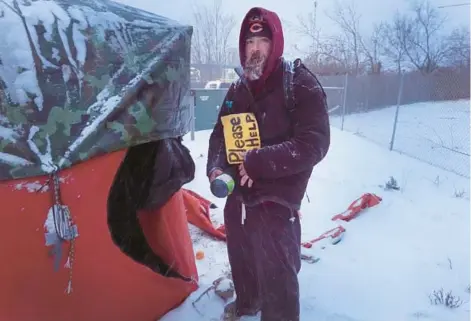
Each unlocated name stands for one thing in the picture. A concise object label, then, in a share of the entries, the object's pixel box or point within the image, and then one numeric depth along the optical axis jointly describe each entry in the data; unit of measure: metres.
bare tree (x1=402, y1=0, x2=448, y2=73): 26.39
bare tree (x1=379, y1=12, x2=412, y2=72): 27.59
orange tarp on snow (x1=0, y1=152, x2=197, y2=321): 1.52
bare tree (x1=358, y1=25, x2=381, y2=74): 27.36
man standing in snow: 1.67
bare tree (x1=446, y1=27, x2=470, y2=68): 23.27
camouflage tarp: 1.44
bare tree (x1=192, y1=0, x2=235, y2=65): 32.84
